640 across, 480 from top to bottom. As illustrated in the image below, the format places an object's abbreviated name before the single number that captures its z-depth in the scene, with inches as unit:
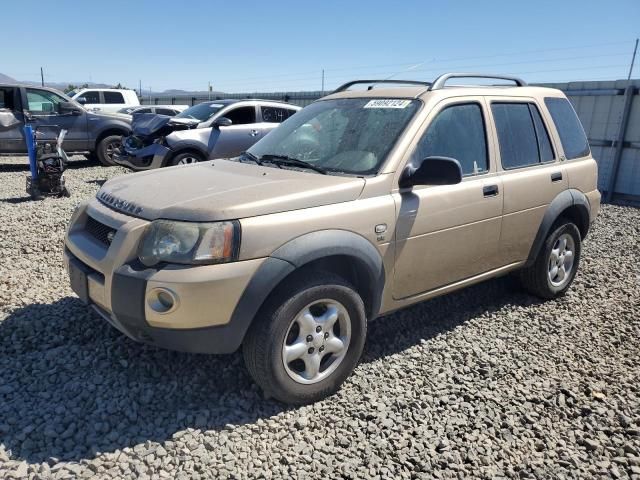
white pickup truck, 755.4
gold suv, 107.7
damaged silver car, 371.2
